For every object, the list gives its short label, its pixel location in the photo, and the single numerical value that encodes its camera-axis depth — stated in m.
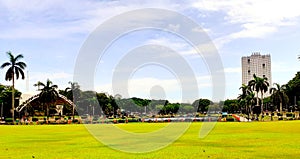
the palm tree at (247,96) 139.93
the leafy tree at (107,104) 132.25
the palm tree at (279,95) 133.88
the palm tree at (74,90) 125.31
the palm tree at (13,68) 85.44
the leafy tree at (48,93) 101.50
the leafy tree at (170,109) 156.25
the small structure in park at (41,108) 120.62
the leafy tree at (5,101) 117.75
